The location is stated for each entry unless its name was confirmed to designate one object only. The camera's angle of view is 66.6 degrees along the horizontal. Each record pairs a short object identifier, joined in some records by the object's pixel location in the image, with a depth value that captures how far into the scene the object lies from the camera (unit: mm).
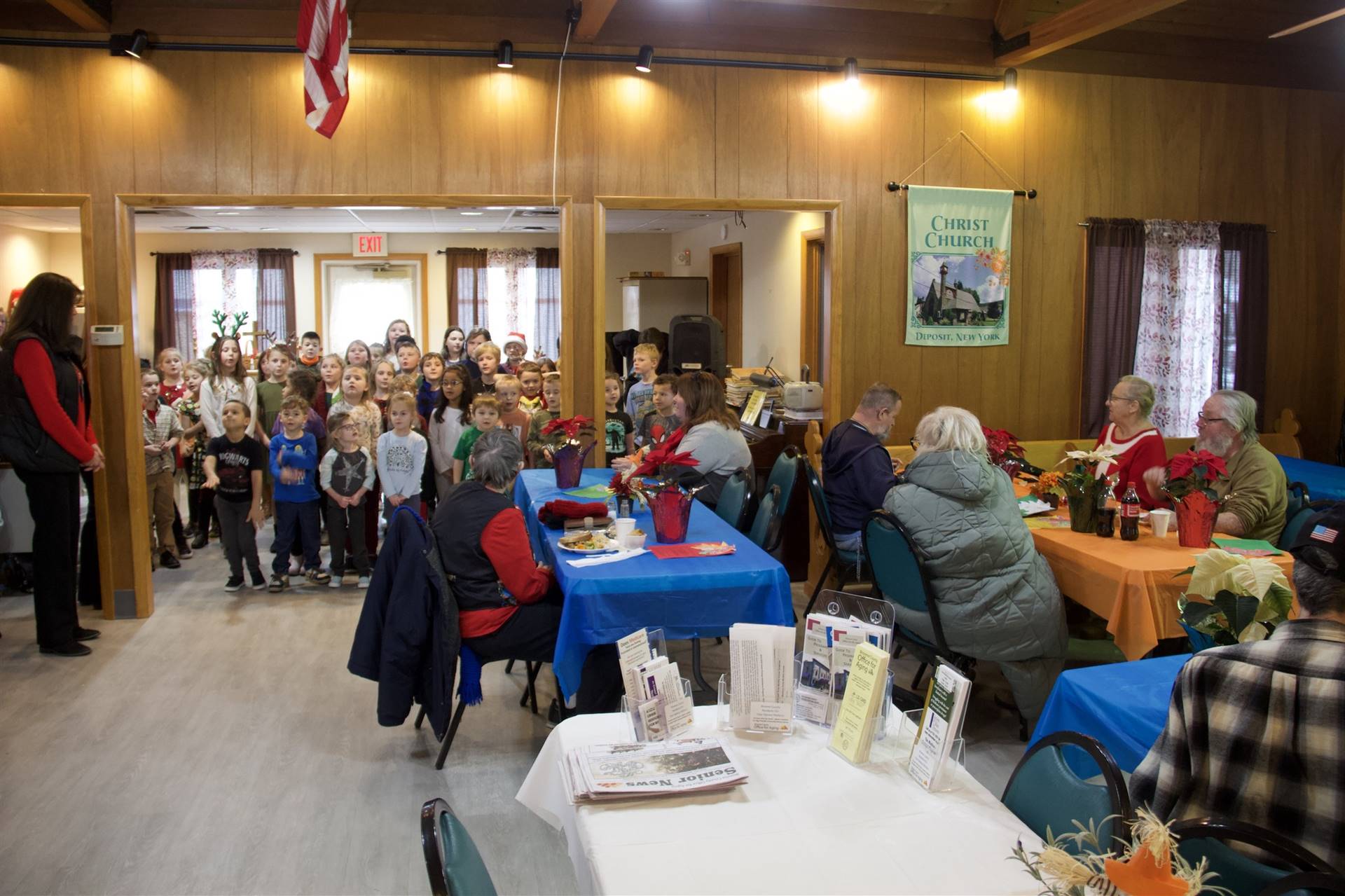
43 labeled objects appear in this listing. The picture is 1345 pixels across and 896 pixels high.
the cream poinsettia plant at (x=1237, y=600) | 2217
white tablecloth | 1644
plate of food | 3650
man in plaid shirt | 1670
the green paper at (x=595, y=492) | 4680
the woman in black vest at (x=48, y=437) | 4645
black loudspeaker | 8430
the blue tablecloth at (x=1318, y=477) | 5688
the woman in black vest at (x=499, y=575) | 3414
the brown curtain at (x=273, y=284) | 13141
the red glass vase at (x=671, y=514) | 3672
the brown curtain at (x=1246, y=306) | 6395
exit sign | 13156
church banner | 5930
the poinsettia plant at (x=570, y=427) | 4828
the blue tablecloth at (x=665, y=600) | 3266
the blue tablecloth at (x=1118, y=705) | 2297
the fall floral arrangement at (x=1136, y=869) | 1259
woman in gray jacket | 3443
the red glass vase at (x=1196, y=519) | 3727
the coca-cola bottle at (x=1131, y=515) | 3848
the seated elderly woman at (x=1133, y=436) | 4488
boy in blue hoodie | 5656
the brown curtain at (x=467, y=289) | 13312
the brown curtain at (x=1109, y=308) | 6199
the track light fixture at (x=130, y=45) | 5035
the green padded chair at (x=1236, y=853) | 1584
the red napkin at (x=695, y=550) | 3553
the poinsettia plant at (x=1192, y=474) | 3709
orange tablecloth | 3428
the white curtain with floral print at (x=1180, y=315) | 6312
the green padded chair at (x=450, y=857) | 1417
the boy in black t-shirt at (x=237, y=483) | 5562
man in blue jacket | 4562
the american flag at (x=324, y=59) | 4395
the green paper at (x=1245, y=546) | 3664
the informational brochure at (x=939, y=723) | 1880
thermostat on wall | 5223
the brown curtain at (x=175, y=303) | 13062
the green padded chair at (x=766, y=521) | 4391
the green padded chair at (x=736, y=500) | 4648
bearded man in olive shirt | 4105
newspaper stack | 1894
